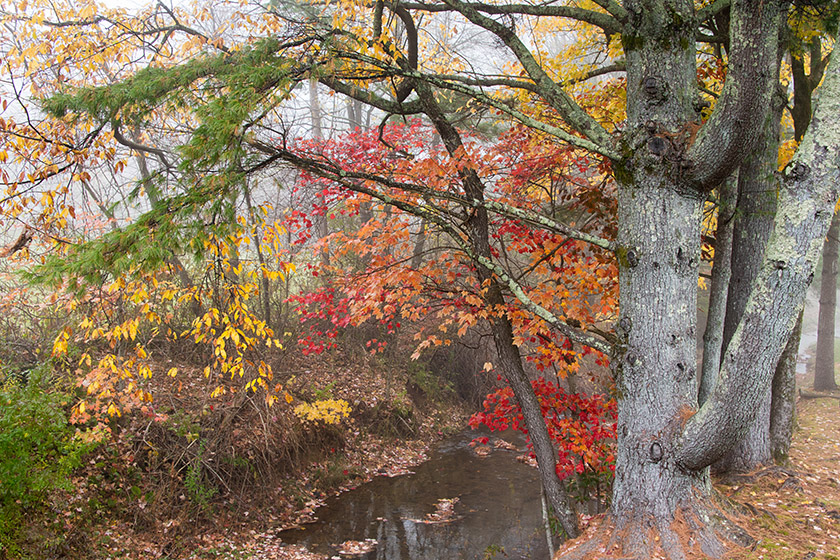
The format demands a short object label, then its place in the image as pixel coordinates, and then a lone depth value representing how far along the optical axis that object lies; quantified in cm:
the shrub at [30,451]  485
